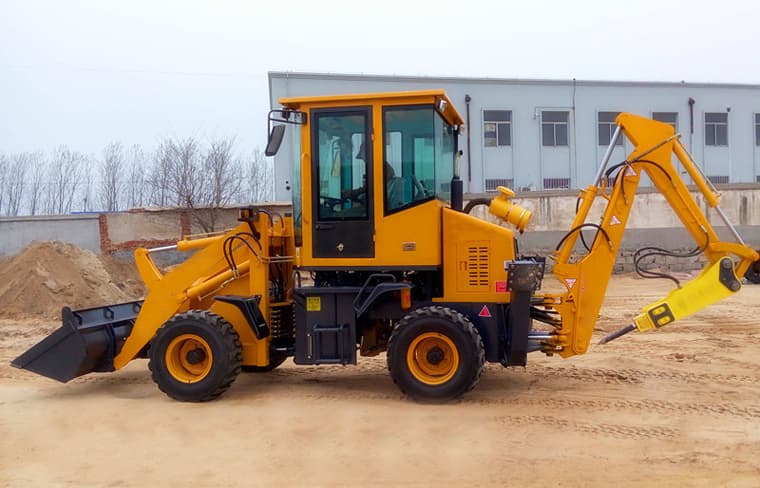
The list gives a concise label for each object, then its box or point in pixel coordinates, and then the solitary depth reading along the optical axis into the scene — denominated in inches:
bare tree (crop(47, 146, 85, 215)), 1299.2
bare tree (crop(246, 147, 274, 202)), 1288.1
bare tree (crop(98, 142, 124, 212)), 1314.0
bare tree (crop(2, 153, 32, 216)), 1300.4
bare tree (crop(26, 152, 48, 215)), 1301.7
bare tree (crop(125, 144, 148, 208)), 1275.8
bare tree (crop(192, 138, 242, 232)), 896.3
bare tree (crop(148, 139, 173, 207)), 1037.8
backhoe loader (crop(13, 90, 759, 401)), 252.8
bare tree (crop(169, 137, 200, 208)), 871.7
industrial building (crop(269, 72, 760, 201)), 1104.2
